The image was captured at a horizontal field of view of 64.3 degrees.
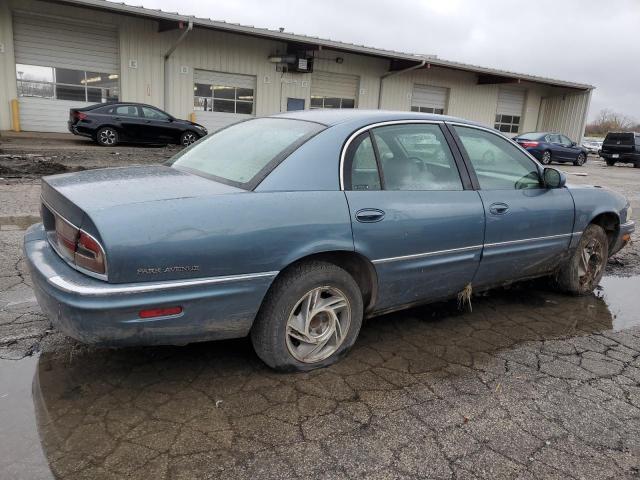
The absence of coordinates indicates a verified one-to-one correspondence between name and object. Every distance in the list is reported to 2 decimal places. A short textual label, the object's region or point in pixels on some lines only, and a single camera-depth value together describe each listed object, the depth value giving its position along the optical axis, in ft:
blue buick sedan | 7.94
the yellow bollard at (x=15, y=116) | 55.88
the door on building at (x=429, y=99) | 84.39
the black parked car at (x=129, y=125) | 49.52
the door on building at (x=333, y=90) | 75.77
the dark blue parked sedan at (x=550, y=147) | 69.58
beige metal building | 55.83
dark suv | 81.82
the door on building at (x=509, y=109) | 95.55
